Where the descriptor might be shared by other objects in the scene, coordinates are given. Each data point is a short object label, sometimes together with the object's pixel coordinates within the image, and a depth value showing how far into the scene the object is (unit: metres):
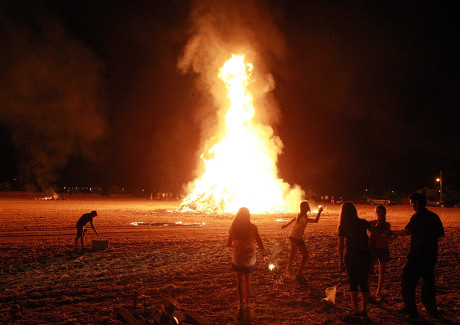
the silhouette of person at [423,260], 5.36
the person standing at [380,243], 6.42
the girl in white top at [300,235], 7.51
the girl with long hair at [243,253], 5.59
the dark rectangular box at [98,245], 10.82
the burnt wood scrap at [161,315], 4.69
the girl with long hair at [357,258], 5.29
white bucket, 6.00
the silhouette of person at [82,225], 10.78
